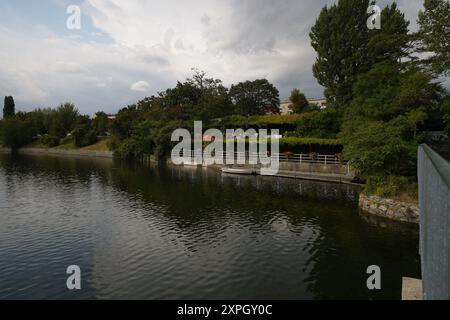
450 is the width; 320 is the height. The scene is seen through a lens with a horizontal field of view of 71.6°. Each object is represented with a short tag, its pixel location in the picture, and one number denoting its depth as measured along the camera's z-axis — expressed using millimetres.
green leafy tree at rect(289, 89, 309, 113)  86975
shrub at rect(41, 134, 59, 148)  108375
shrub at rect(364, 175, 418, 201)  27453
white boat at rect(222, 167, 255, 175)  52834
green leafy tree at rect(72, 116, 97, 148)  102250
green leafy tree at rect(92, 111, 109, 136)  106512
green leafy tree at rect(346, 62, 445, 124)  34844
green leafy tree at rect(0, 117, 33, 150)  110250
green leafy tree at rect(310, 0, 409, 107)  51875
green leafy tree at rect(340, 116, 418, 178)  28750
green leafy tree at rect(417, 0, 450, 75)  29797
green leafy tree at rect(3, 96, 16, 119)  135750
